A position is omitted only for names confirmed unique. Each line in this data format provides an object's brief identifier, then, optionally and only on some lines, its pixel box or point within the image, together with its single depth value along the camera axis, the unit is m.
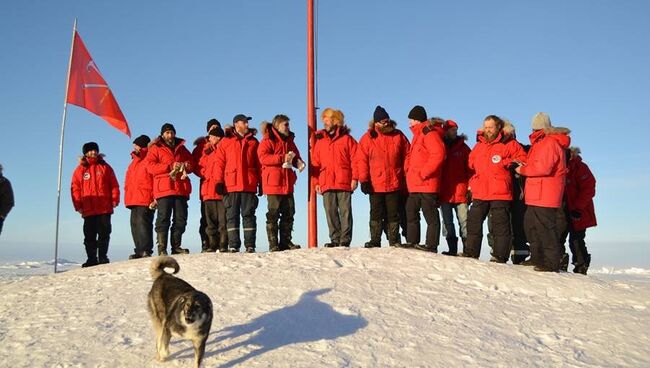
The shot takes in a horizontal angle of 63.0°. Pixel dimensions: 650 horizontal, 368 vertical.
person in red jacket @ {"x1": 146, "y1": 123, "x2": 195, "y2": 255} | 10.23
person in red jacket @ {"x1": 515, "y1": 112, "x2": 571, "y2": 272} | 8.05
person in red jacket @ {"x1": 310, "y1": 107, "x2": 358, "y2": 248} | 9.52
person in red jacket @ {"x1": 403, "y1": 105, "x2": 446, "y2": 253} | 8.81
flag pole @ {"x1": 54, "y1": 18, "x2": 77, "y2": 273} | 10.02
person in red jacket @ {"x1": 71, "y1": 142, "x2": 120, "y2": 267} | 11.04
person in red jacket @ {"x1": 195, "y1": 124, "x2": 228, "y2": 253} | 10.41
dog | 4.50
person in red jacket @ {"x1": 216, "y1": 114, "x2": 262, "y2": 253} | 9.66
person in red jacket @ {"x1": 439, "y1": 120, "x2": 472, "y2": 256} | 9.46
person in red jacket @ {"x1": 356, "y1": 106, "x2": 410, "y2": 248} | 9.35
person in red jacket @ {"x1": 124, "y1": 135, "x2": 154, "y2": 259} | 10.72
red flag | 11.19
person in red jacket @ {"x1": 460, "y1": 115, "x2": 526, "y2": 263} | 8.61
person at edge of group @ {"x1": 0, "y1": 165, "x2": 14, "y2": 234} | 10.25
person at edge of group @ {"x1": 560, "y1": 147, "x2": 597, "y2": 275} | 10.28
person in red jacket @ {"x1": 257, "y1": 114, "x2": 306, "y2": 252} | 9.59
